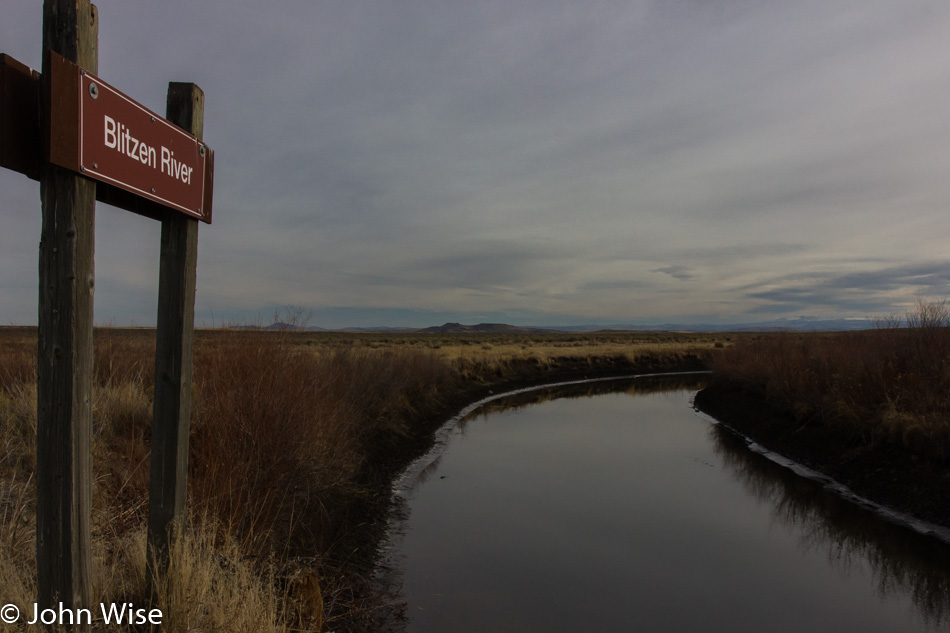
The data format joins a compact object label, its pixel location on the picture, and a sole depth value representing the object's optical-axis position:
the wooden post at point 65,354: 2.13
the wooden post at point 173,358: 2.87
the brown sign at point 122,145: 2.10
